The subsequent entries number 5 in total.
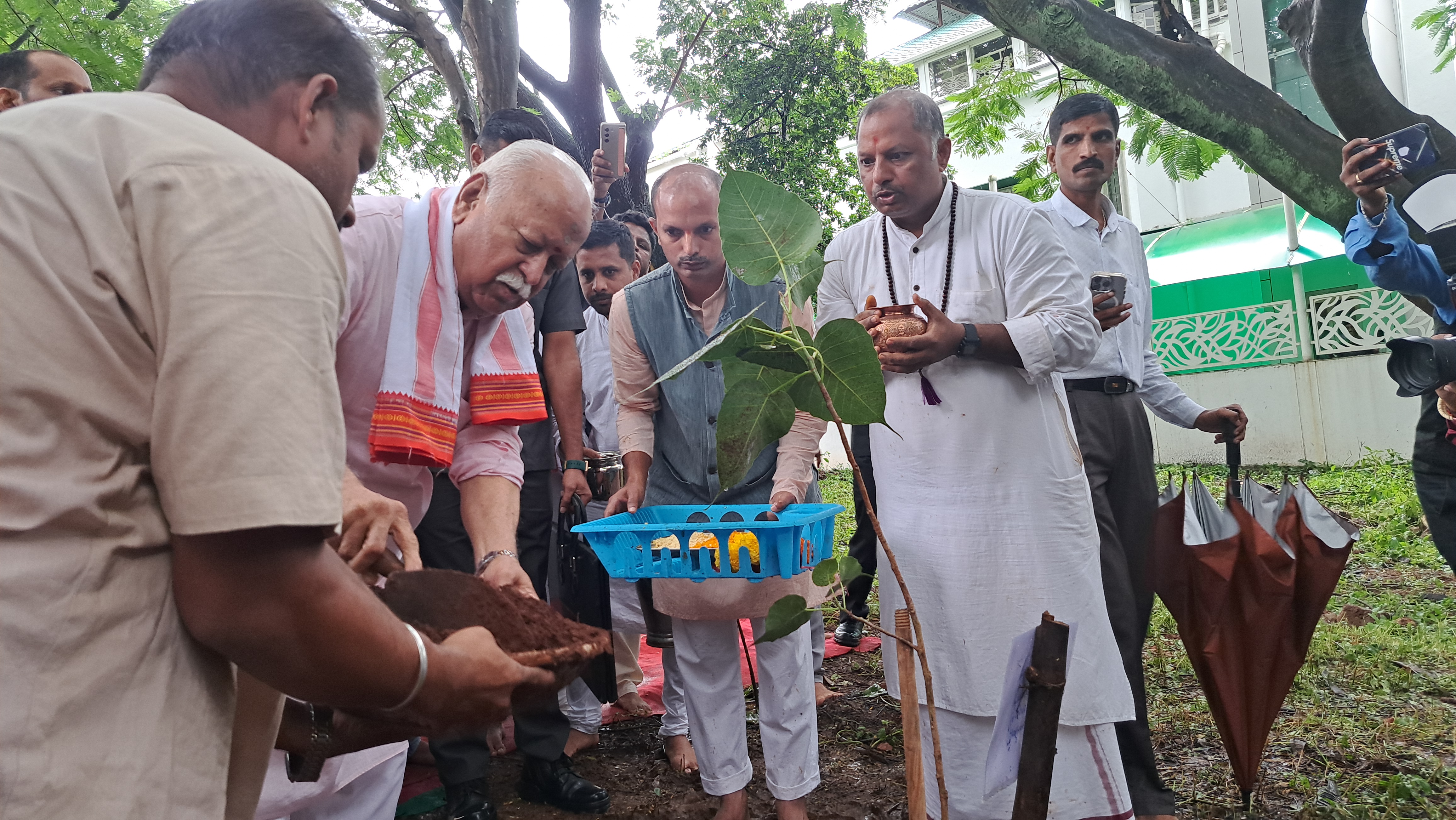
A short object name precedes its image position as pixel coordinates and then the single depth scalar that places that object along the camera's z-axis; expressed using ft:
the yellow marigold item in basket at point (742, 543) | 7.22
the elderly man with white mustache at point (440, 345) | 5.99
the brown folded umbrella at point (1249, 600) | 7.52
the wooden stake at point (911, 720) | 4.23
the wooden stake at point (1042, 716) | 3.91
